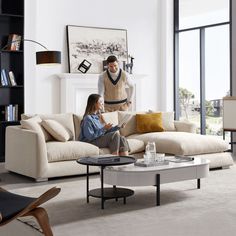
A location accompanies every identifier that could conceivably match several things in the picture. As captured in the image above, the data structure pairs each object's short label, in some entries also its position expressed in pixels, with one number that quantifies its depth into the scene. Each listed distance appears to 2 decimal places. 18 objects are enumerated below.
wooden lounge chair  3.03
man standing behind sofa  7.54
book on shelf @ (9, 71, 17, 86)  8.05
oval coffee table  4.85
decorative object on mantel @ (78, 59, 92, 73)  9.21
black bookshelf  8.08
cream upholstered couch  6.06
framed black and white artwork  9.15
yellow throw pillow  7.54
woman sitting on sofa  6.44
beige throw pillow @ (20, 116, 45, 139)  6.28
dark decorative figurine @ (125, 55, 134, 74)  9.70
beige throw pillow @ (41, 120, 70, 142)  6.48
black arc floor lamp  6.58
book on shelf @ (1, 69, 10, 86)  7.97
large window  9.57
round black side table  4.70
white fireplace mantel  8.94
